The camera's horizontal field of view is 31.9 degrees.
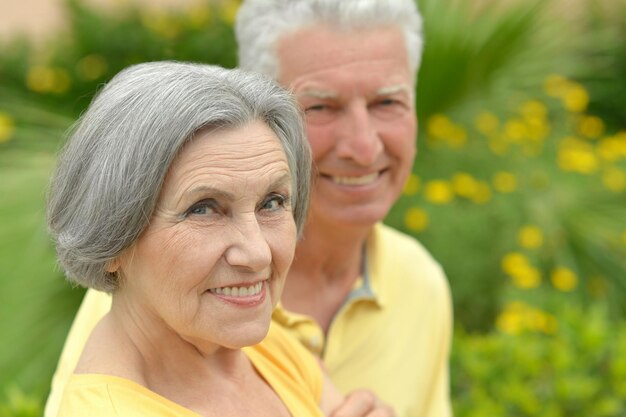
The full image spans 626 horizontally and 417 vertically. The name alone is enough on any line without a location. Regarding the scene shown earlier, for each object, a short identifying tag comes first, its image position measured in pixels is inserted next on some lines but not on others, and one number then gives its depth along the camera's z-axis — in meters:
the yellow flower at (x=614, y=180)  5.55
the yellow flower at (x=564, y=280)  4.91
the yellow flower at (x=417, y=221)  4.99
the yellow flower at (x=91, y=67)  5.54
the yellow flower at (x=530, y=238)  5.01
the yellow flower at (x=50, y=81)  5.59
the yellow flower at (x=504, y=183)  5.27
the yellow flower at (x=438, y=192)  5.08
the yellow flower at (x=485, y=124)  5.64
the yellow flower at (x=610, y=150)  5.79
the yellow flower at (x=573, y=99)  6.22
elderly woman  1.81
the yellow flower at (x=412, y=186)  5.21
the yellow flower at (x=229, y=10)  5.79
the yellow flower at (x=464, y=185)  5.20
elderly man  2.61
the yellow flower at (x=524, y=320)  4.14
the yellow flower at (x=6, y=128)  5.21
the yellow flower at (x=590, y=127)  6.61
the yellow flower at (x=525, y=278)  4.75
